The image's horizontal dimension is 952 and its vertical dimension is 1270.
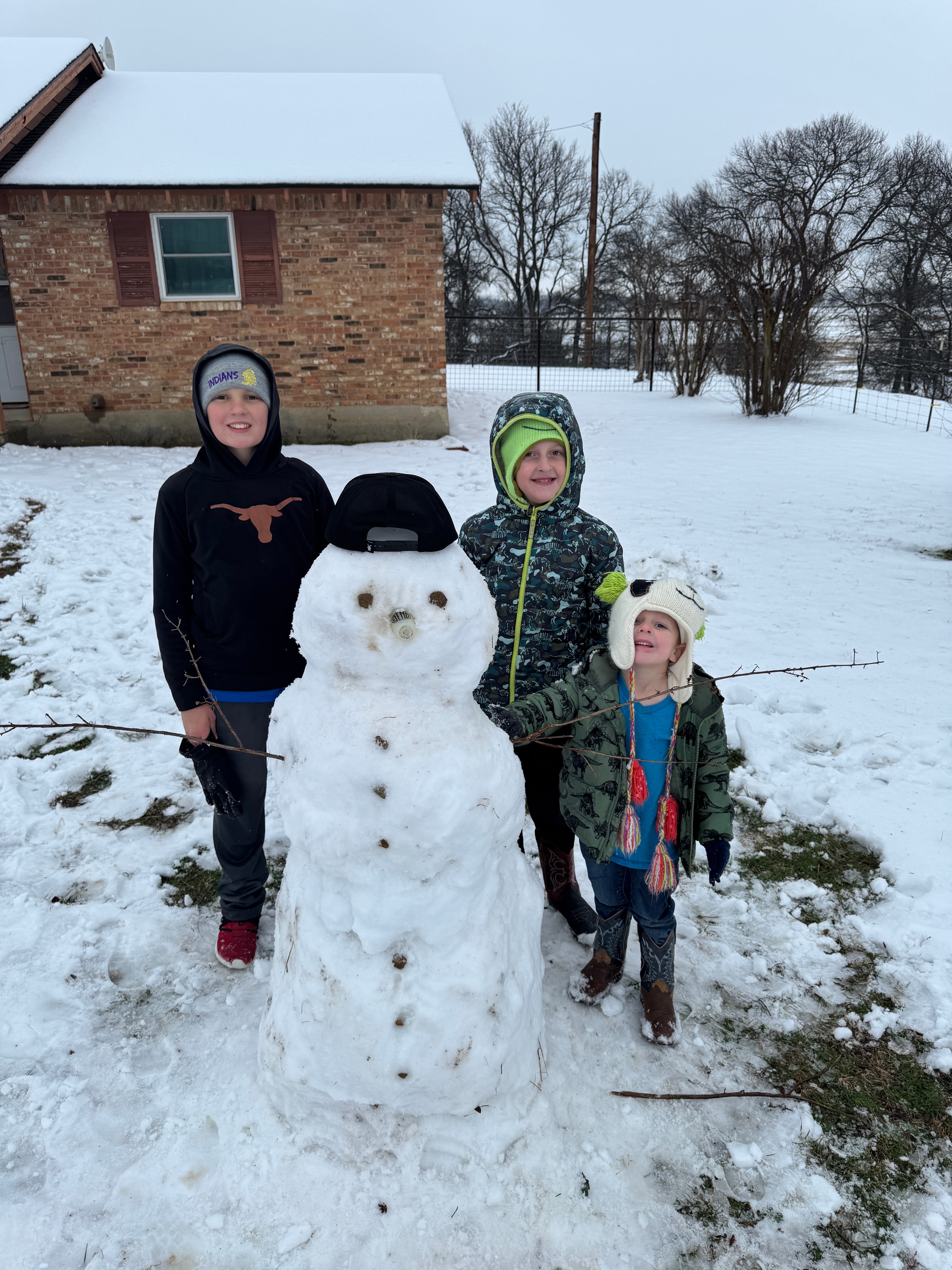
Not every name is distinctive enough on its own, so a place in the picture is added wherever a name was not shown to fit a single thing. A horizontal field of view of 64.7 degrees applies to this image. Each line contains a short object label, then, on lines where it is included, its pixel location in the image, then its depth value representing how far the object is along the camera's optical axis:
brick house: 9.54
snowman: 1.69
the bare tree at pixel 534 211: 31.05
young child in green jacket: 2.18
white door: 11.12
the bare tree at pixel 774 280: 13.05
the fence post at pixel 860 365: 16.09
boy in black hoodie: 2.28
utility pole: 21.88
